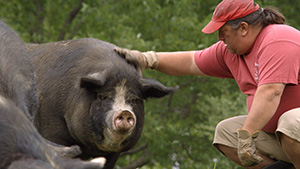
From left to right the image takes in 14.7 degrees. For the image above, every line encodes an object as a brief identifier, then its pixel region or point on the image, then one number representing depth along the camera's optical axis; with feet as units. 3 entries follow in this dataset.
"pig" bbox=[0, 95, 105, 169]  20.97
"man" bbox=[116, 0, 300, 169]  33.52
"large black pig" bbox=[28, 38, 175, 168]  41.06
